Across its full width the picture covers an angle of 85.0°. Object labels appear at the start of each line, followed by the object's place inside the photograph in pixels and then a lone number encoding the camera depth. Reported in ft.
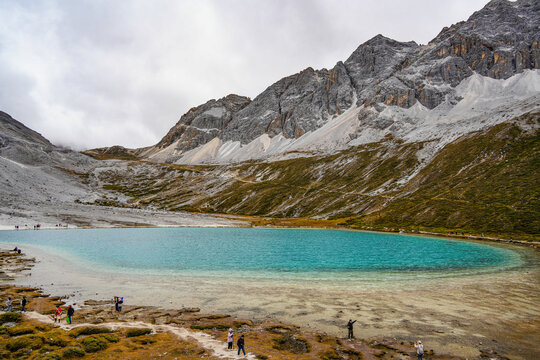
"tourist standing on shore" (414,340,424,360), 64.50
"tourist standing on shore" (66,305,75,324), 83.32
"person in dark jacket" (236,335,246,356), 64.18
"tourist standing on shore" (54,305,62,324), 84.47
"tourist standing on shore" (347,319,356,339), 78.07
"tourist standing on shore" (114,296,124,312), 96.17
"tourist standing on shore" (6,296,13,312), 92.63
